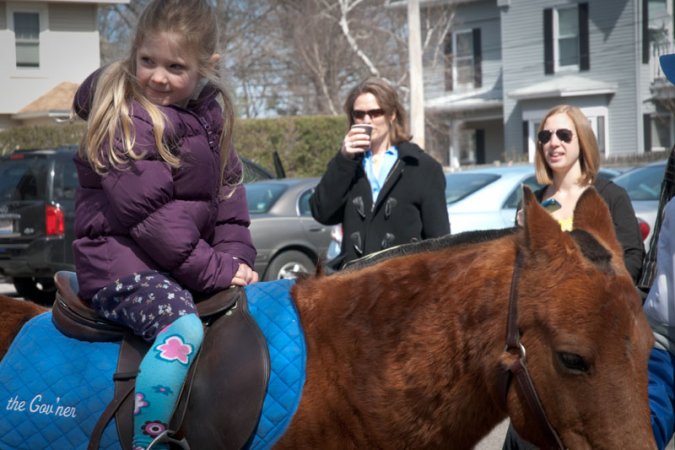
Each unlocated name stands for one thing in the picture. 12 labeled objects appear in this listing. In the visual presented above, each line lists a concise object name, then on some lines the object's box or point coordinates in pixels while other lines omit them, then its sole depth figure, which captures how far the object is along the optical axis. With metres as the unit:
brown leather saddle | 2.65
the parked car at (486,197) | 10.26
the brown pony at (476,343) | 2.31
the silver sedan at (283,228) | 12.70
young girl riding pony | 2.74
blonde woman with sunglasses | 5.06
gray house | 33.59
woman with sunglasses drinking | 5.25
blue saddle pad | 2.66
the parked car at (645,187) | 10.23
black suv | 12.63
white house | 32.69
